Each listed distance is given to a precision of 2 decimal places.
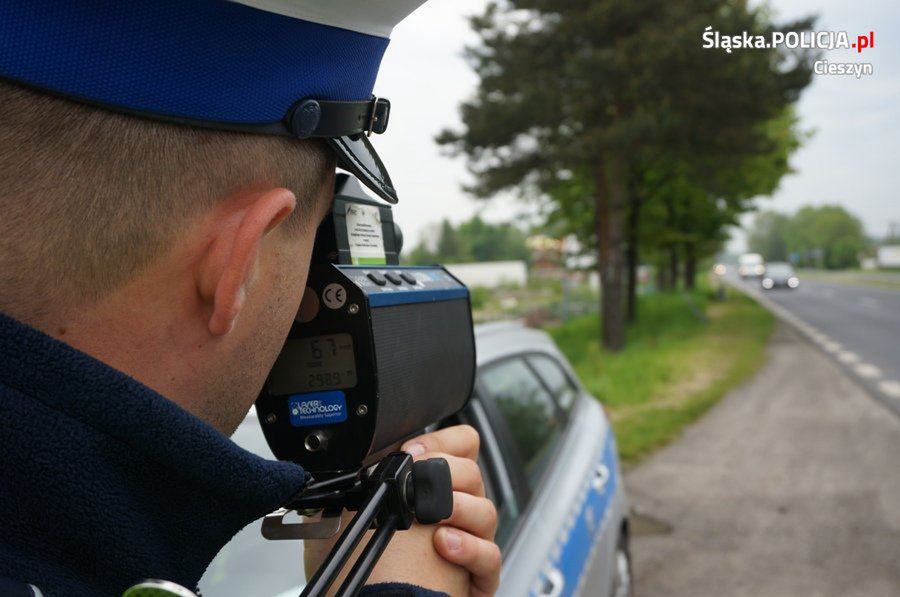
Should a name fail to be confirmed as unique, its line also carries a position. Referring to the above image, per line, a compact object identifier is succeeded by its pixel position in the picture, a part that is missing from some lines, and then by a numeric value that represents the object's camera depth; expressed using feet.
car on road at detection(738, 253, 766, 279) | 224.94
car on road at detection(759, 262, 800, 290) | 161.99
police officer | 2.19
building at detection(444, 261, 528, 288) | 79.30
